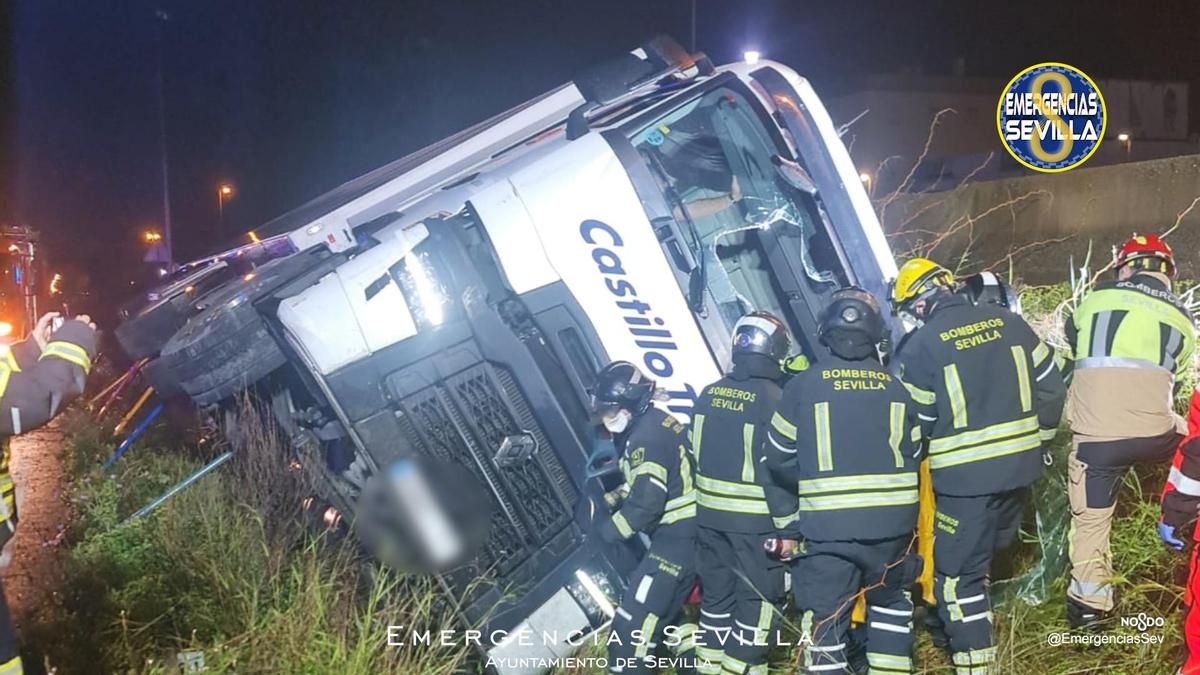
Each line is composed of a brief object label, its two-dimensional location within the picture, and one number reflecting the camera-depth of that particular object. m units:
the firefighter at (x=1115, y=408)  3.80
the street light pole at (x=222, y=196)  27.45
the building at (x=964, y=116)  29.33
